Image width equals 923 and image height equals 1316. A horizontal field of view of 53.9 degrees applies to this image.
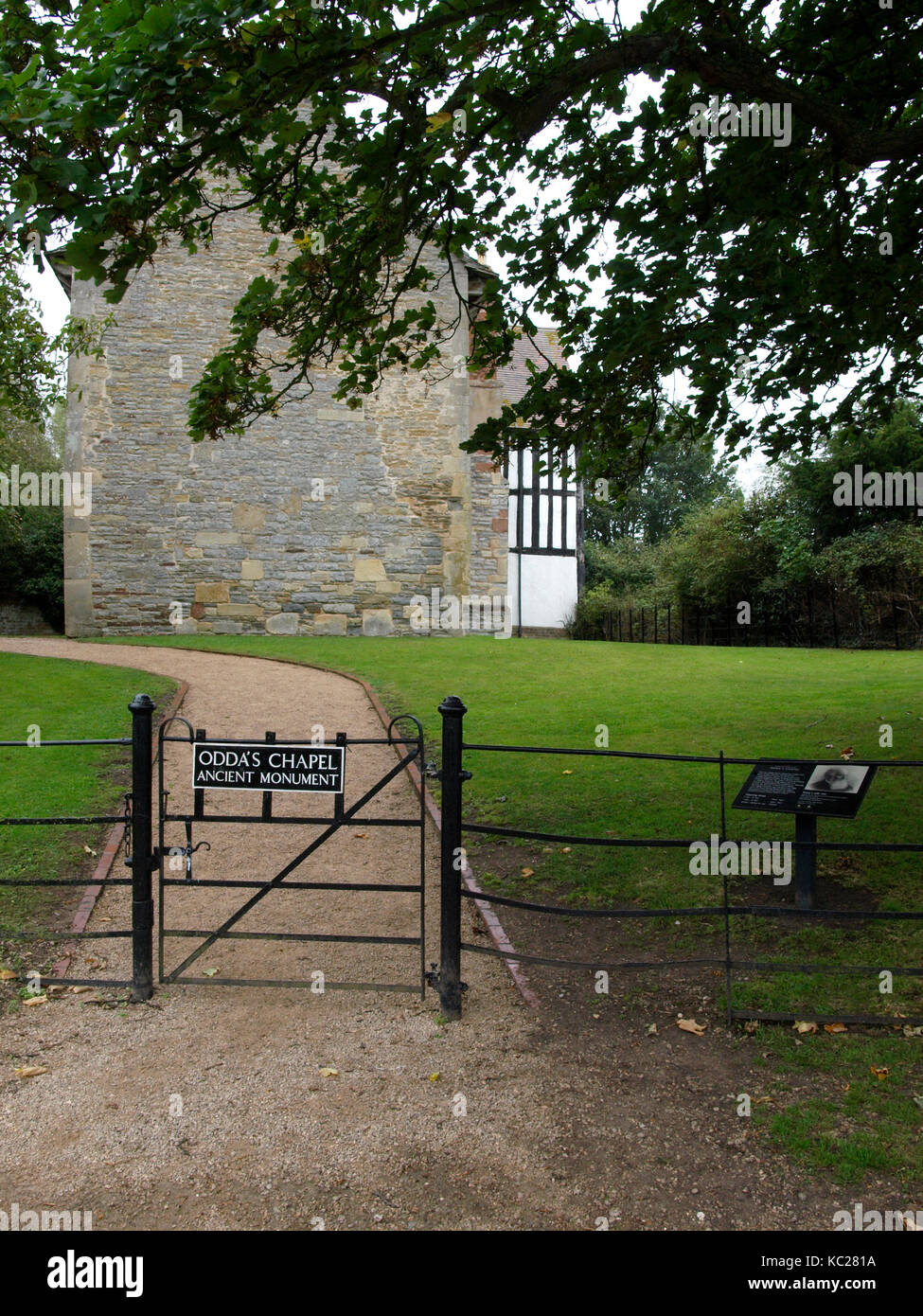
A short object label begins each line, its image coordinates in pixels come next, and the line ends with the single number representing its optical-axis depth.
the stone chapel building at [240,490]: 20.52
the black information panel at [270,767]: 4.55
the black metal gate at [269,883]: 4.41
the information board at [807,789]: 4.88
